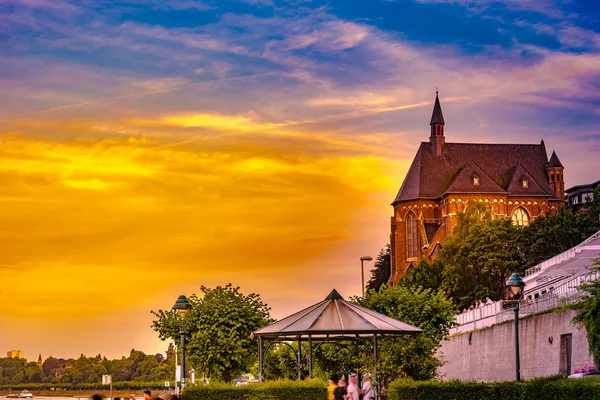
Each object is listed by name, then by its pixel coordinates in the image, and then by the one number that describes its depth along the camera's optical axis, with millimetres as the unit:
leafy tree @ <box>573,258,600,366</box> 38594
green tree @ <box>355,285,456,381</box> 50344
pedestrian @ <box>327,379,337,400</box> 34800
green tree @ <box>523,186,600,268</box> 111188
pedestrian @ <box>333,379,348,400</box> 32938
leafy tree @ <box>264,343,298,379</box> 71581
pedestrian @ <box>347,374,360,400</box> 34134
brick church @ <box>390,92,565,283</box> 159000
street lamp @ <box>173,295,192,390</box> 44469
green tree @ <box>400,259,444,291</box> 118625
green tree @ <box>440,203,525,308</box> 114062
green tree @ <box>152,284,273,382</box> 56938
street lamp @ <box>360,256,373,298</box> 85650
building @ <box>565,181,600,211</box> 166625
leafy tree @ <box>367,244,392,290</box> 174500
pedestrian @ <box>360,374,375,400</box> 36875
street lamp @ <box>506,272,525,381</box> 37750
